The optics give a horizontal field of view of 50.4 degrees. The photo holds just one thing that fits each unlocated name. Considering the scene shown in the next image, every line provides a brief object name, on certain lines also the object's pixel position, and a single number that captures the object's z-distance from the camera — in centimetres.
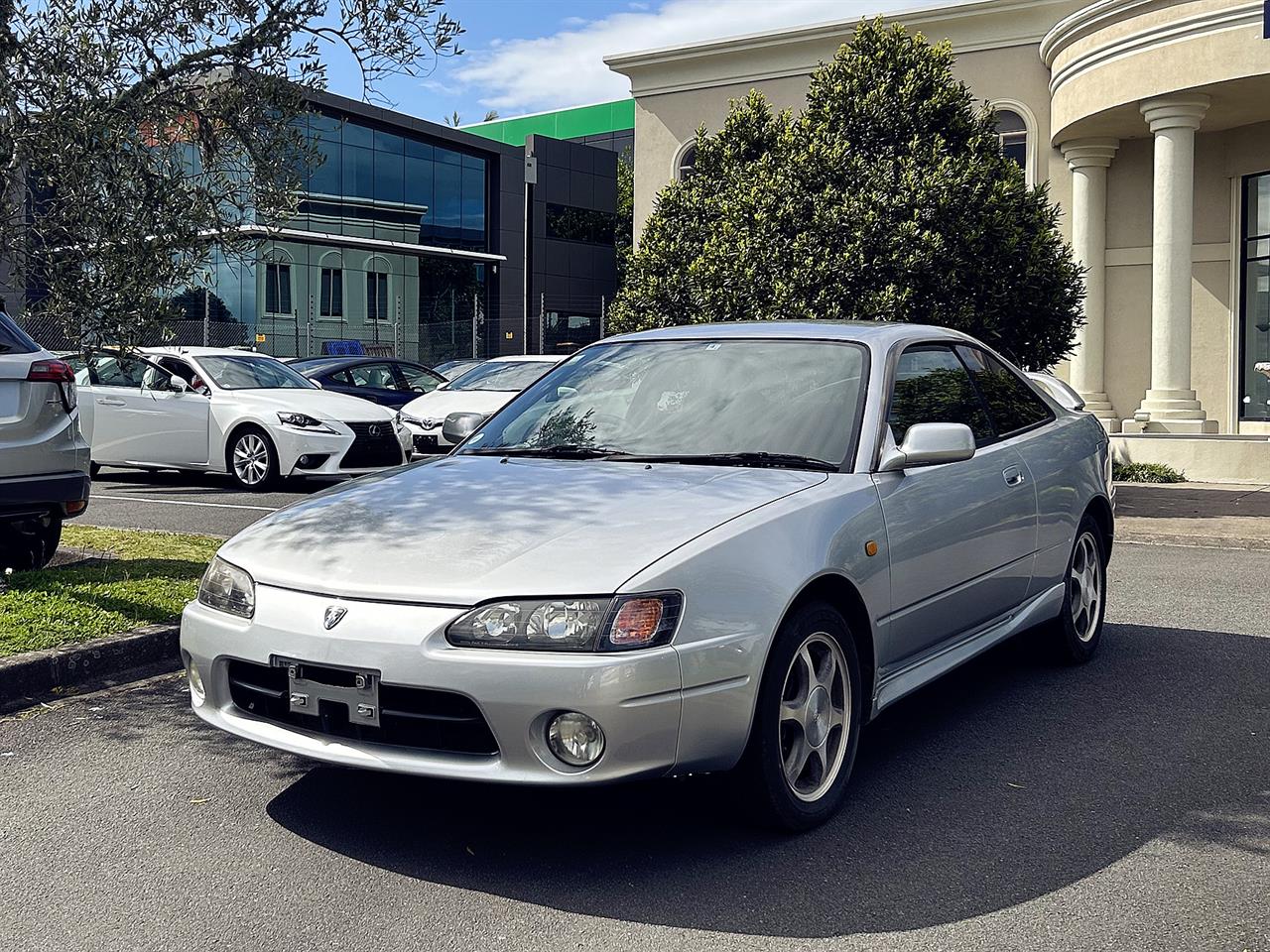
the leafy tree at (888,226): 1367
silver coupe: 352
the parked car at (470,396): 1469
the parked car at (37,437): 691
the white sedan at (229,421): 1400
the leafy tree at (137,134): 651
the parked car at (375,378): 1750
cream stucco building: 1752
